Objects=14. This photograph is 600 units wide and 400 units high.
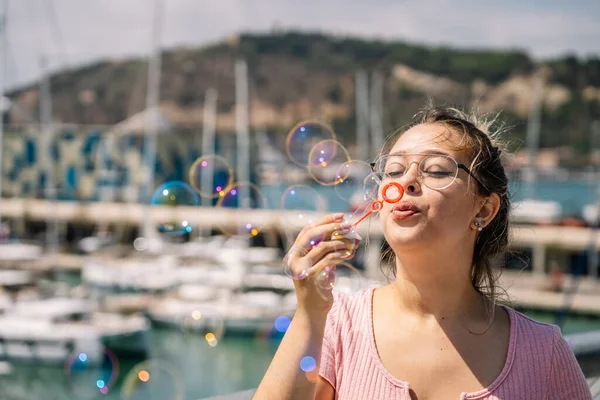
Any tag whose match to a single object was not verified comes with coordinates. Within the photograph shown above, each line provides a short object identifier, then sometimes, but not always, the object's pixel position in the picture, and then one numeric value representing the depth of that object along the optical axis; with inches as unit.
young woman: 72.4
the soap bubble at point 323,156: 139.1
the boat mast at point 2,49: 973.9
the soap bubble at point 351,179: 91.7
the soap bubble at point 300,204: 120.3
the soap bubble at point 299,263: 67.1
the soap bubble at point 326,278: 68.2
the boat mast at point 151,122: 1056.8
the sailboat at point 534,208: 1261.1
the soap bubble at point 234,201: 139.3
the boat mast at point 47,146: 1092.5
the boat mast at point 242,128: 1178.0
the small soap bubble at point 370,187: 85.2
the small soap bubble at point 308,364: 70.4
